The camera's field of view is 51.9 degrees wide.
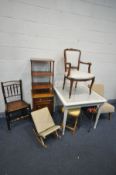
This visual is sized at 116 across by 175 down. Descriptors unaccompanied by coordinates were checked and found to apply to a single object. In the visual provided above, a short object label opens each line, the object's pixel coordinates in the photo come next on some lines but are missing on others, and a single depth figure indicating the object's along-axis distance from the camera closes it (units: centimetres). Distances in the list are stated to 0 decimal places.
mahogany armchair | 217
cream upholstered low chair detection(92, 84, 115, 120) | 260
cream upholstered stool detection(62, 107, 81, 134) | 214
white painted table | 203
